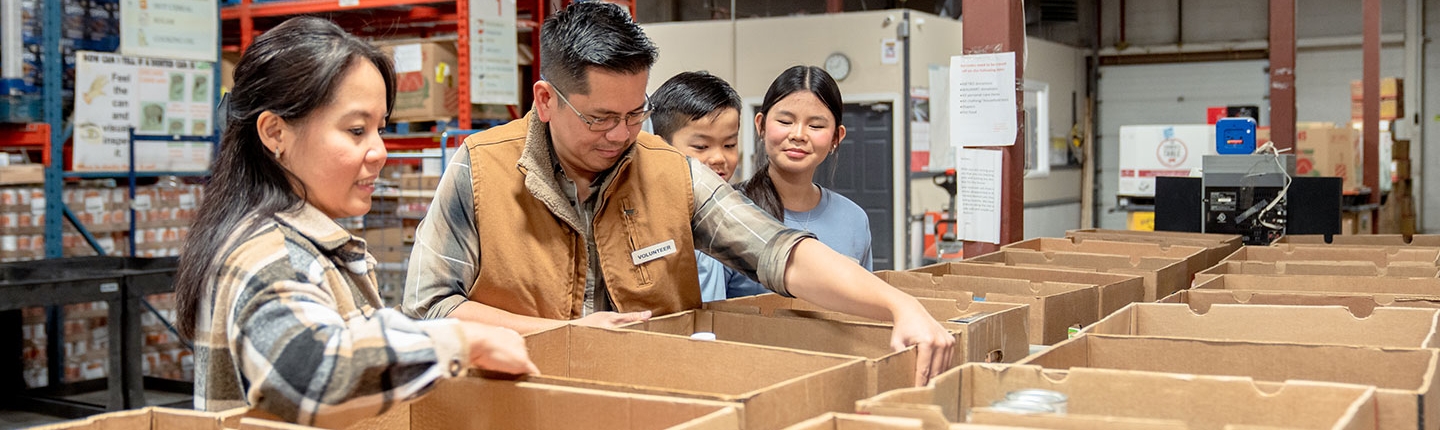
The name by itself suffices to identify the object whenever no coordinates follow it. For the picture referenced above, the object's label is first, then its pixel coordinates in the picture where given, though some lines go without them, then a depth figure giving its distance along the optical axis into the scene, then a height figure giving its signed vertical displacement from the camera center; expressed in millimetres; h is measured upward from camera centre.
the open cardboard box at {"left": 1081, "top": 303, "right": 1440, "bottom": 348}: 1940 -249
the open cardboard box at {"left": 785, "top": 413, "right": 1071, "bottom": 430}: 1158 -244
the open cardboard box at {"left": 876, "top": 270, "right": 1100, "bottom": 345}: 2186 -232
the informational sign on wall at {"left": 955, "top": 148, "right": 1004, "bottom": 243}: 4062 -58
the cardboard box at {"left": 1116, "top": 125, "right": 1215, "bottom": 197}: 11195 +201
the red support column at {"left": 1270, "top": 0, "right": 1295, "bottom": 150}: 6383 +567
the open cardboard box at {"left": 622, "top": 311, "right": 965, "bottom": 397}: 1875 -251
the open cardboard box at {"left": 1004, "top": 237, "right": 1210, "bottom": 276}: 3043 -198
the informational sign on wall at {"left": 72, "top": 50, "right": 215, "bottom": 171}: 6914 +428
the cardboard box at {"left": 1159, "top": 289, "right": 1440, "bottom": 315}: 2197 -229
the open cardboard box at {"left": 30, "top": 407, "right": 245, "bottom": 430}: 1248 -251
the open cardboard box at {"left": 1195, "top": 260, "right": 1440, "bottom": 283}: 2752 -216
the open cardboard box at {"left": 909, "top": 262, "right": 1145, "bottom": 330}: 2402 -218
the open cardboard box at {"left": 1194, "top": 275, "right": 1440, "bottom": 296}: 2453 -227
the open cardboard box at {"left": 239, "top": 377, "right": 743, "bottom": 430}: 1270 -266
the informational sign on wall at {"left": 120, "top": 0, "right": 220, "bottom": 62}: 7023 +910
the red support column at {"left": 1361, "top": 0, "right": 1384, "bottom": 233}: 10023 +573
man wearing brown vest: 2043 -76
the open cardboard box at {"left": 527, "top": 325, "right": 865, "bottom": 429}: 1354 -253
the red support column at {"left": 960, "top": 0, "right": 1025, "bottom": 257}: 3992 +457
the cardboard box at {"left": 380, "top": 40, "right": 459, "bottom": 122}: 7551 +646
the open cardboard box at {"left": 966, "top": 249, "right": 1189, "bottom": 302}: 2590 -213
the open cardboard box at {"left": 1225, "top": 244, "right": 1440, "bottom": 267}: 3080 -204
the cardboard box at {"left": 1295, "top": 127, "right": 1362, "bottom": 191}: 10383 +218
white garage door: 15859 +1088
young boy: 3029 +153
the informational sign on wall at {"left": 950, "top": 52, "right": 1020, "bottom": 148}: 3982 +261
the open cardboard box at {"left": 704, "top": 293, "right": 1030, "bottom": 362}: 1831 -237
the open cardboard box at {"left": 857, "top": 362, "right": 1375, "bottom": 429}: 1273 -250
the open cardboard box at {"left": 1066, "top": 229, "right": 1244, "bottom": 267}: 3443 -187
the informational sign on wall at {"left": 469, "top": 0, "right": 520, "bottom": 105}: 7379 +783
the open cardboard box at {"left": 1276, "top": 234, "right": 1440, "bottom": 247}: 3668 -197
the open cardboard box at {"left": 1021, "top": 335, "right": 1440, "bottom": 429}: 1555 -251
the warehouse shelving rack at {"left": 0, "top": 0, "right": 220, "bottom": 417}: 5473 -483
